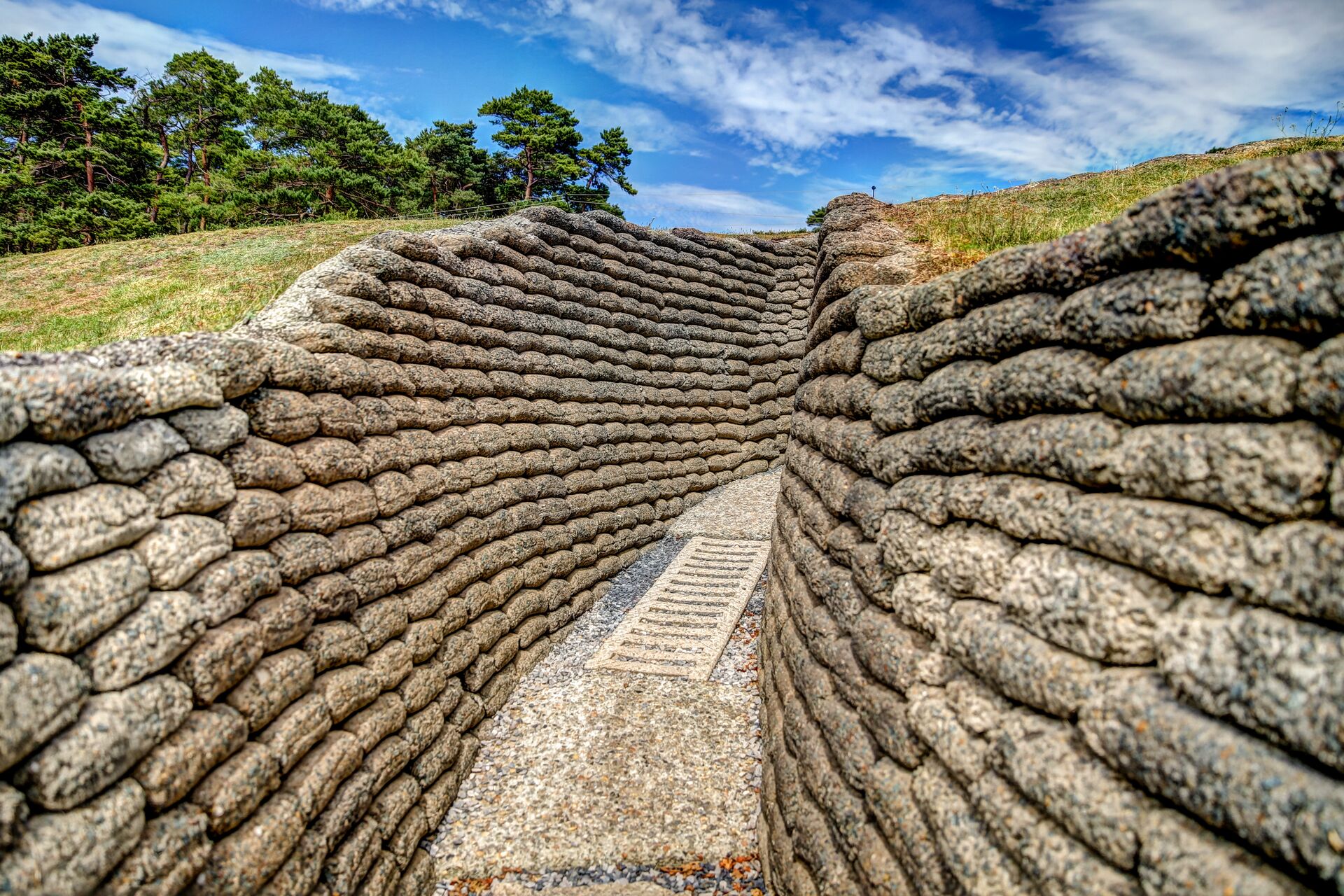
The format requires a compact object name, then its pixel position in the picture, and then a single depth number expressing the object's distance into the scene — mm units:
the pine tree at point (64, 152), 21375
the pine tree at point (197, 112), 30328
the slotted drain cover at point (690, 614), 6953
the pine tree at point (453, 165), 29844
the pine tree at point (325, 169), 24203
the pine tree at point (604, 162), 32594
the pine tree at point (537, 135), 30703
